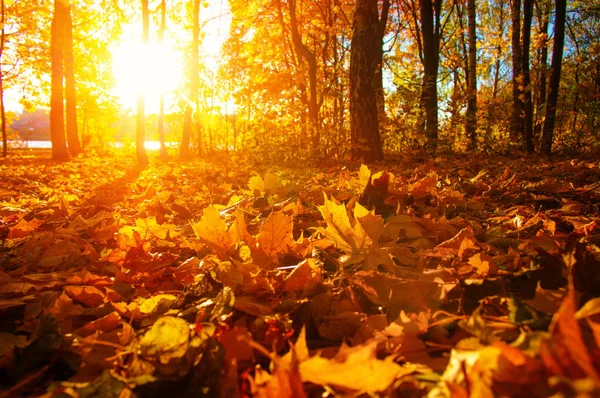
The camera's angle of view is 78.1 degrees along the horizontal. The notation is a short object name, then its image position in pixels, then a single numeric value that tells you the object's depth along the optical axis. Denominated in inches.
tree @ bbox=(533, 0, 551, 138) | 349.4
